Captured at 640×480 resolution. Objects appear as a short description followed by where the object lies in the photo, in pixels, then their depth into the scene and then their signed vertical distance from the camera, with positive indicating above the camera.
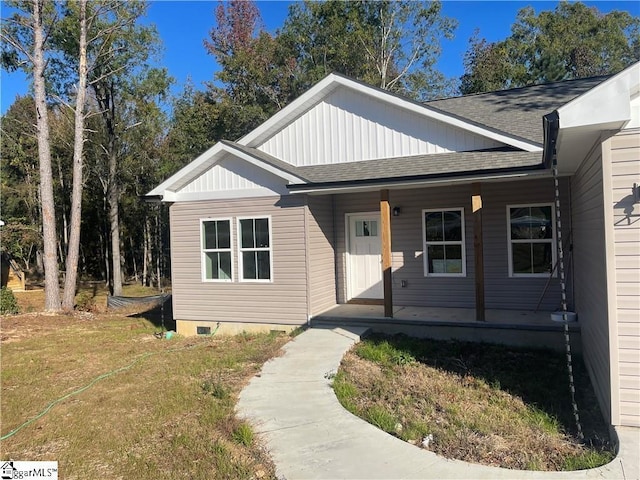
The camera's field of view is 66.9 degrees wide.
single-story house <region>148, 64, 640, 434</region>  9.05 +0.57
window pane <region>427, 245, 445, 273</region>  10.27 -0.43
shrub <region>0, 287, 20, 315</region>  15.08 -1.66
